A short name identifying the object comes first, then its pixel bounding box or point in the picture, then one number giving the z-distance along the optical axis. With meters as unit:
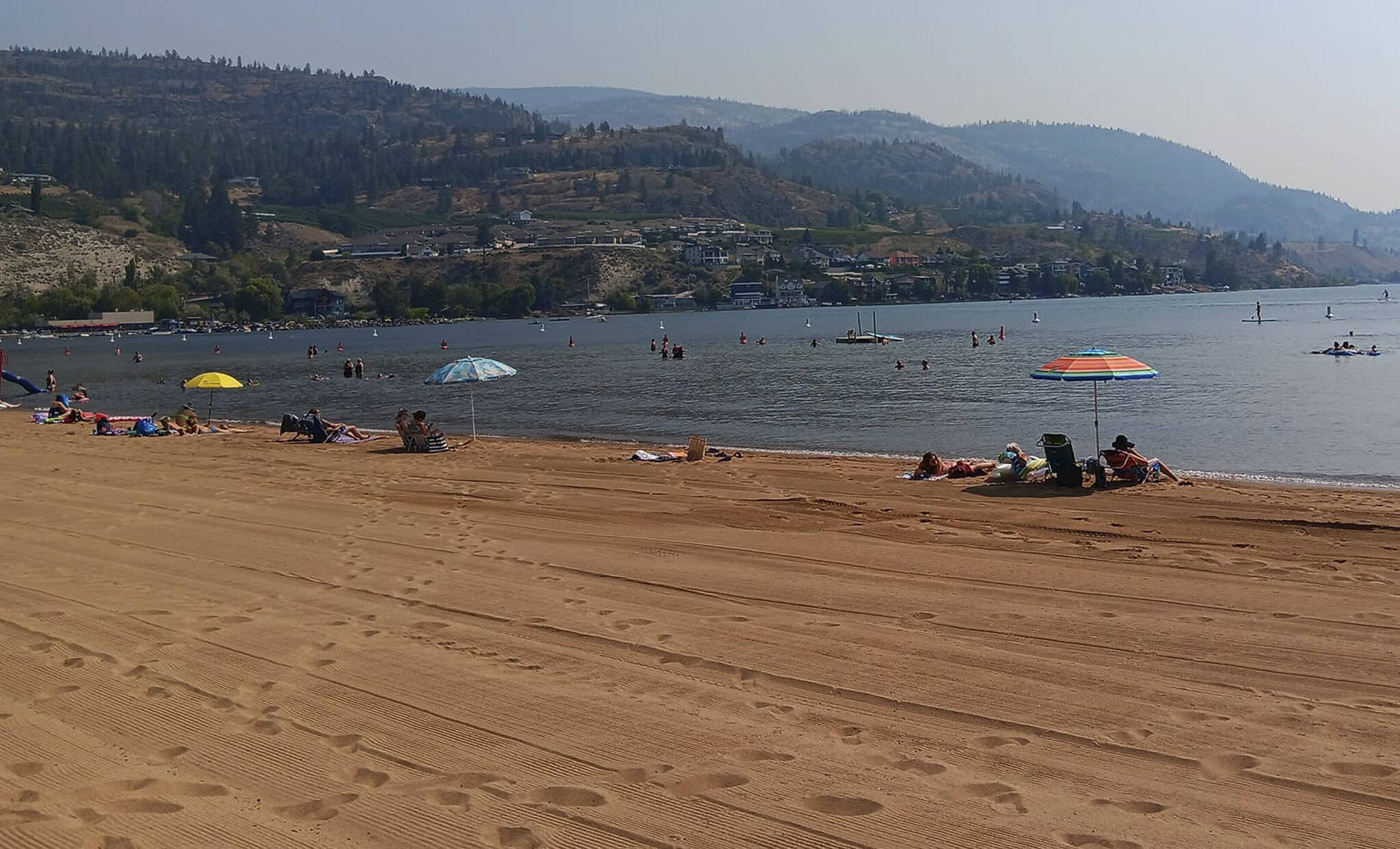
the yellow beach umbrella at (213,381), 30.77
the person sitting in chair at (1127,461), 17.92
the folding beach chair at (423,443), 25.45
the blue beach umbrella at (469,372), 25.50
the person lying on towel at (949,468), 19.56
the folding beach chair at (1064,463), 17.61
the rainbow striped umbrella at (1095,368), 18.20
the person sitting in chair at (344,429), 28.86
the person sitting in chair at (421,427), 25.55
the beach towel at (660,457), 22.69
